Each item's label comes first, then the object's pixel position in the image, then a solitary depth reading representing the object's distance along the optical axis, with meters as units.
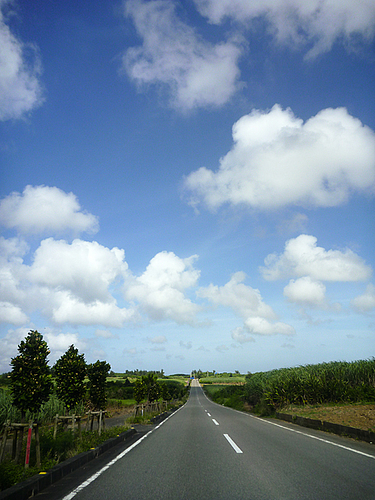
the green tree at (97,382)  15.29
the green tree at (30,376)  8.00
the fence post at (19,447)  7.06
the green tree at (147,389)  30.66
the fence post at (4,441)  6.25
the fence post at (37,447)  6.54
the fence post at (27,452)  5.97
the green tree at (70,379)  13.02
